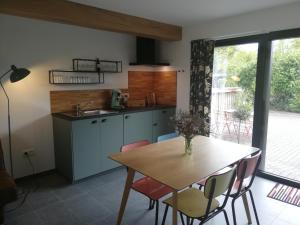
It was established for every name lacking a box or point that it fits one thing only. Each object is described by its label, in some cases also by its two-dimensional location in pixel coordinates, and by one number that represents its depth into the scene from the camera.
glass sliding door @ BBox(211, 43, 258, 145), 3.33
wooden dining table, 1.67
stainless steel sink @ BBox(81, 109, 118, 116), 3.39
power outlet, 3.12
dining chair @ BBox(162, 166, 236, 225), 1.64
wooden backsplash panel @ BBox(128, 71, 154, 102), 4.19
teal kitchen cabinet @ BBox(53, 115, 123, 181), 3.02
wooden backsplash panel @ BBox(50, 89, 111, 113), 3.33
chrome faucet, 3.30
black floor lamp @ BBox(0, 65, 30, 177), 2.54
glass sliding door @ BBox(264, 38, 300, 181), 2.96
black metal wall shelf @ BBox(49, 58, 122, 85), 3.29
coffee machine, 3.79
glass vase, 2.15
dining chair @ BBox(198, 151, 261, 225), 1.89
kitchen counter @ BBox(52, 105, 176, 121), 2.98
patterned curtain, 3.54
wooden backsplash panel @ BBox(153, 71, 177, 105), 4.17
